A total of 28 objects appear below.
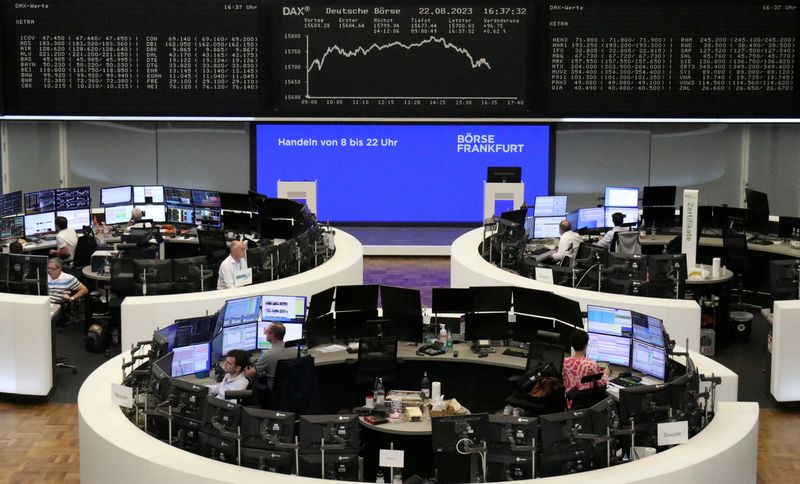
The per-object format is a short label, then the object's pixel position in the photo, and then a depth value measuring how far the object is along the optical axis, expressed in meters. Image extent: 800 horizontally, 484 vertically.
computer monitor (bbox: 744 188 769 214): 14.69
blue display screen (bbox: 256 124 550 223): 17.45
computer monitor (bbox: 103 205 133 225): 15.27
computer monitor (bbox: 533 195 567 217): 14.70
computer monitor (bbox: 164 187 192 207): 15.32
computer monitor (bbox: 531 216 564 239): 14.69
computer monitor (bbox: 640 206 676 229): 15.17
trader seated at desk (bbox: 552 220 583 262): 13.30
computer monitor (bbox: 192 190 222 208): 15.18
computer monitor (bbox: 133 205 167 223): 15.47
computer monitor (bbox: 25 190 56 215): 14.29
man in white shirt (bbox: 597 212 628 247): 13.97
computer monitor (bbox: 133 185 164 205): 15.41
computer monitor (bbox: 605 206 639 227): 15.42
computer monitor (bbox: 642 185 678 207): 15.02
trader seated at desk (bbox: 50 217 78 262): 13.77
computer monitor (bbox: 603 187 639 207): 15.41
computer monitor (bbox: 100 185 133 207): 15.22
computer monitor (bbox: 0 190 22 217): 14.09
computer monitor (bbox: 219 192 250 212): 14.99
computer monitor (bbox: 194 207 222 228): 15.23
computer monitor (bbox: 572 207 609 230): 15.05
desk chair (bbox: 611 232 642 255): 13.23
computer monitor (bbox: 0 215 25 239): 14.00
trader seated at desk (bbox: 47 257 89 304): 12.06
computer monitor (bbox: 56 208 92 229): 14.72
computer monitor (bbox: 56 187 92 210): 14.62
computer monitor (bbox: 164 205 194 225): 15.38
